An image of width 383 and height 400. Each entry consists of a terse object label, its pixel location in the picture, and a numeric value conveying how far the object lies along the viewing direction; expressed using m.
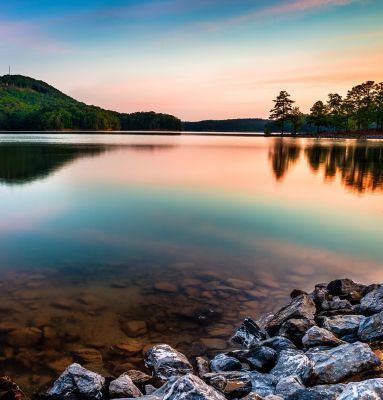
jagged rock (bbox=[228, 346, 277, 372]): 6.25
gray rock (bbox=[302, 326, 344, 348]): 6.65
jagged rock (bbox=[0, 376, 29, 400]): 5.23
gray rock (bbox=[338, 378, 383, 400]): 4.39
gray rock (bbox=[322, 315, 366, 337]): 7.26
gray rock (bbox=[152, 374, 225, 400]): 4.76
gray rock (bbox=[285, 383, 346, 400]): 4.80
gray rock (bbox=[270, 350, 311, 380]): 5.70
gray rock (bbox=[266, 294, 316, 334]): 7.44
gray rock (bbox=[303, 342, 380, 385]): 5.50
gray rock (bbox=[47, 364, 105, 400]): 5.35
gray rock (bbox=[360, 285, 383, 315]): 7.94
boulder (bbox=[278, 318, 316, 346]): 7.09
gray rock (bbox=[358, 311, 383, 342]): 6.80
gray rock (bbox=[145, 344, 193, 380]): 5.98
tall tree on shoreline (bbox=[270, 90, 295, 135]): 135.25
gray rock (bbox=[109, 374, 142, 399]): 5.30
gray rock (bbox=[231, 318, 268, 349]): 6.95
